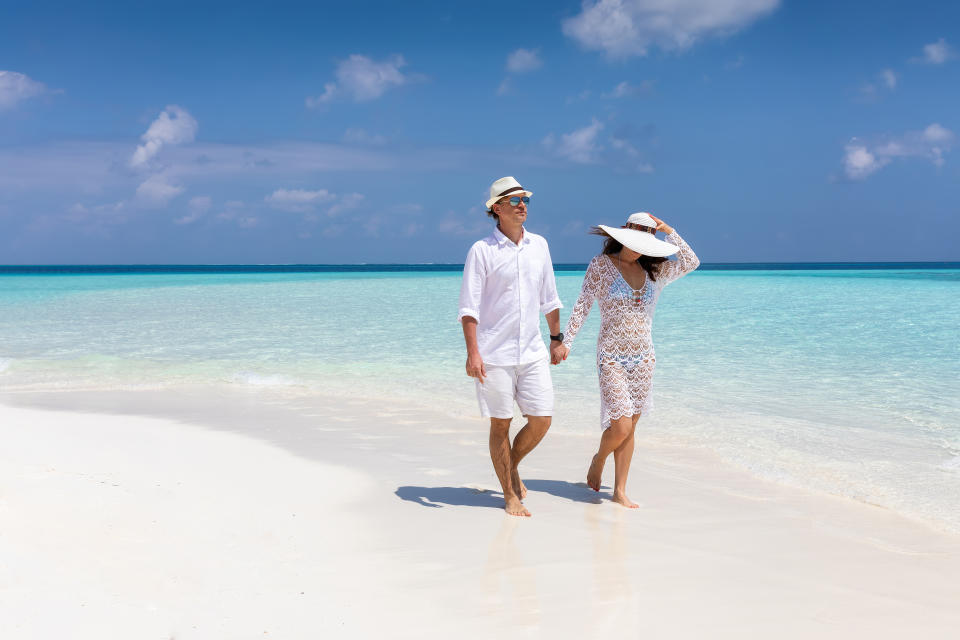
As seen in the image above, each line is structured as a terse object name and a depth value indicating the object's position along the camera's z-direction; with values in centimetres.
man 412
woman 431
